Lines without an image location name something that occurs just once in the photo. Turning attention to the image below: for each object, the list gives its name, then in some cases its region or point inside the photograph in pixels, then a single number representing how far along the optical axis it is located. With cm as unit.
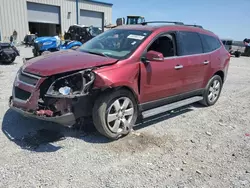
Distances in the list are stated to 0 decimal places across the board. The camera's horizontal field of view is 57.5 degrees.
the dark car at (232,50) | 2228
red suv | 327
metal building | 2184
